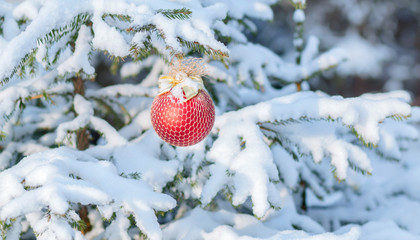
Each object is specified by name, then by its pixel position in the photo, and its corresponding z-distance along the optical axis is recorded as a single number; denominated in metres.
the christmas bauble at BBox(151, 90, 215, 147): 1.17
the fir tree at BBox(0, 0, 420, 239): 1.15
